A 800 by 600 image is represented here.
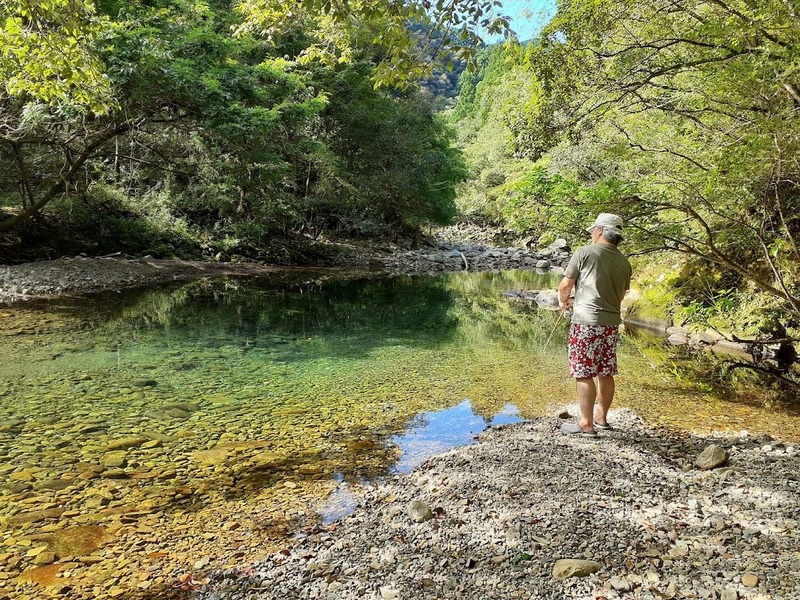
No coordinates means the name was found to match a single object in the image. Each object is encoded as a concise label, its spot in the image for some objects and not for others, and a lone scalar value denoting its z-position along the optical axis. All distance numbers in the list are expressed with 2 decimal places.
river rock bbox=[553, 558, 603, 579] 2.68
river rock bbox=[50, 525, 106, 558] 3.46
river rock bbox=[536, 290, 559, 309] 16.16
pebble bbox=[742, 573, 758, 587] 2.46
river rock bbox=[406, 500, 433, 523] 3.52
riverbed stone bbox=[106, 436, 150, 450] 5.10
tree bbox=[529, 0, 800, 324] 4.99
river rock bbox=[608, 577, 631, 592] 2.56
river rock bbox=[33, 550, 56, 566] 3.32
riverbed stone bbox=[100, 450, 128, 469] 4.70
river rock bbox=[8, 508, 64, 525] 3.77
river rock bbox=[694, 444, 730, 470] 4.07
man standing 4.72
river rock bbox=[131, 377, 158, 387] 7.20
